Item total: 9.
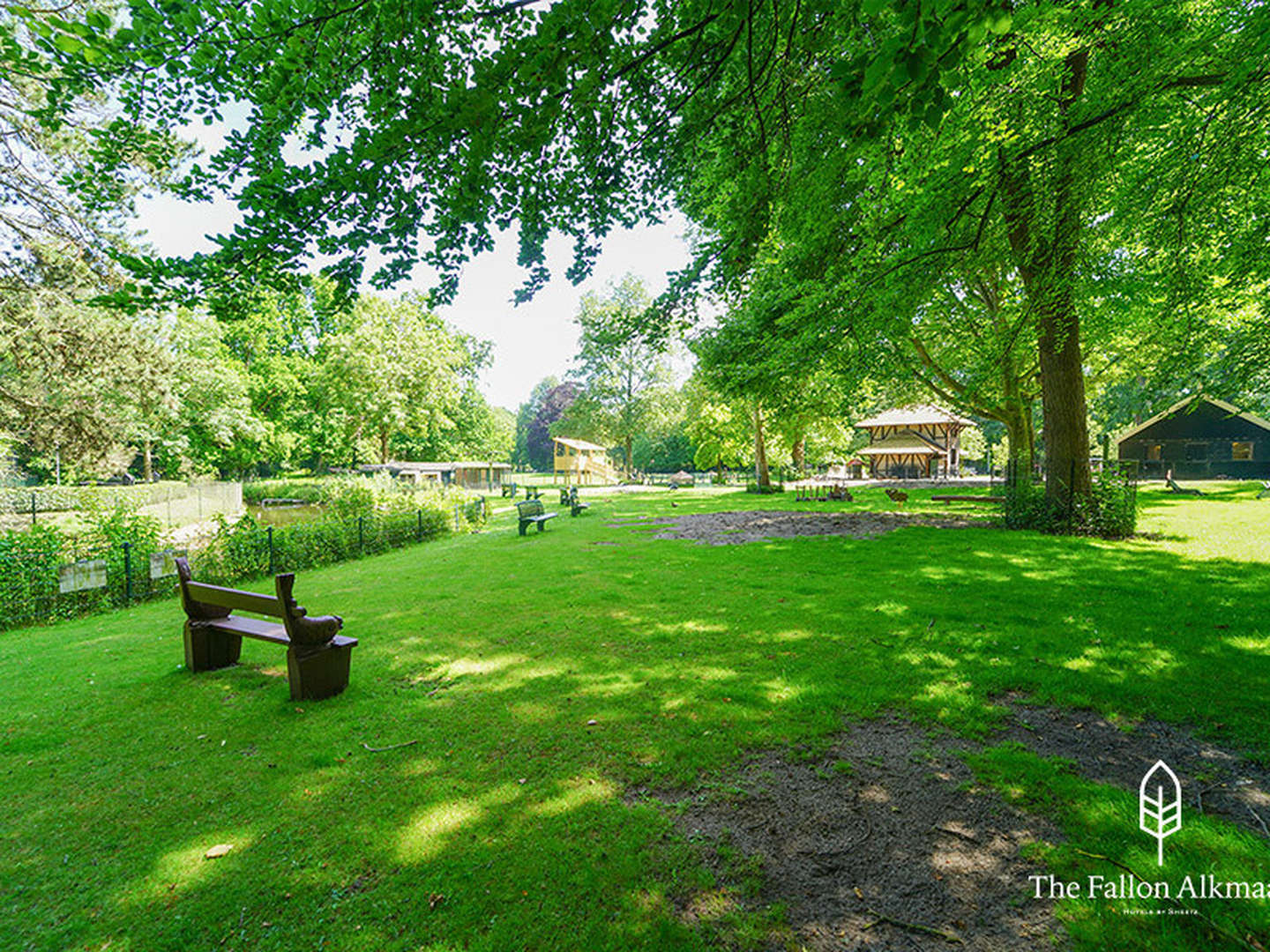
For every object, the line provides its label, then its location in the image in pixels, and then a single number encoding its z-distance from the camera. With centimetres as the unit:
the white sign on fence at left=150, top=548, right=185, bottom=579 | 833
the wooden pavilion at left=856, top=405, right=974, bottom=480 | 4238
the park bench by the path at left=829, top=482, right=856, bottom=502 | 2409
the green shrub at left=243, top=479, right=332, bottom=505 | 3534
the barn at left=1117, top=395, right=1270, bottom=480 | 3334
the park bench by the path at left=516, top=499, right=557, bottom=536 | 1653
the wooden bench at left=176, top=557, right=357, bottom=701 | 451
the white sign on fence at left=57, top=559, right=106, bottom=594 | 780
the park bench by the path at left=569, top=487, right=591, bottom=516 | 2205
